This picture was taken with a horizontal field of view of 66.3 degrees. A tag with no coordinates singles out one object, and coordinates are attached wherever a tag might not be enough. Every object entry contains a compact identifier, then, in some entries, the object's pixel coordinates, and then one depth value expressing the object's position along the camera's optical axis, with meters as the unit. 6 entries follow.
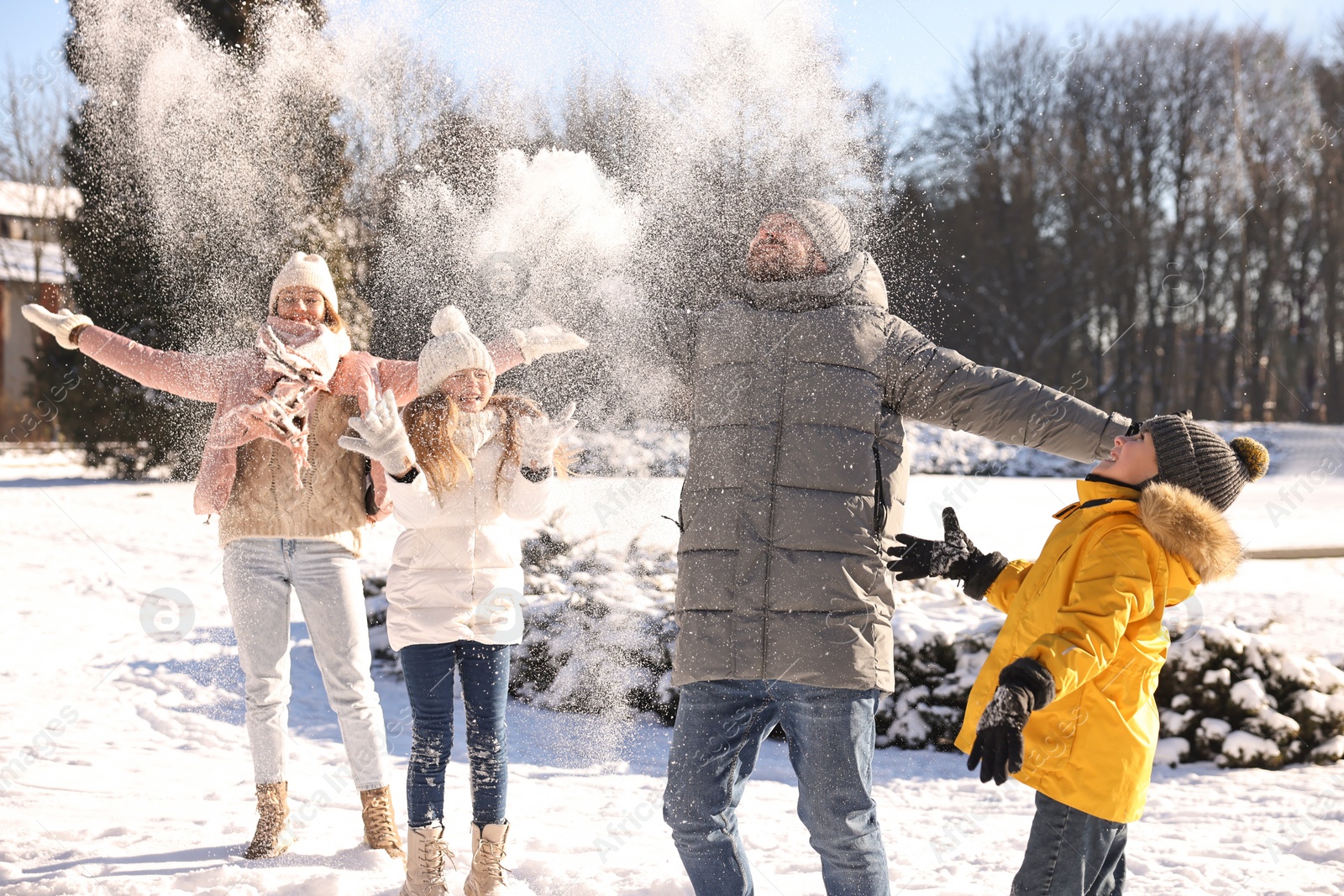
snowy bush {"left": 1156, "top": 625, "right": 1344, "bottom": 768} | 4.97
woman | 3.25
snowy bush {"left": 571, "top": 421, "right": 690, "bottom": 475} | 9.62
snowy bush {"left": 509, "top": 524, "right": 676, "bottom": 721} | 5.84
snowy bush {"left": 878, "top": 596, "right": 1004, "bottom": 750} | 5.34
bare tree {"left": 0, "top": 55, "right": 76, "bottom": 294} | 15.70
